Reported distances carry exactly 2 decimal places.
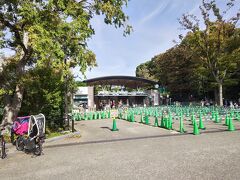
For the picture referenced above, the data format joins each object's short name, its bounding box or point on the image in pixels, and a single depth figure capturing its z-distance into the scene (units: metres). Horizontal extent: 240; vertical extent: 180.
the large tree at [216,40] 19.06
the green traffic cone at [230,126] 9.41
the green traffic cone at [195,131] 8.66
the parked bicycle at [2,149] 6.02
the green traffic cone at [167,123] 10.64
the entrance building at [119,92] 31.20
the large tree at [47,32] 7.19
